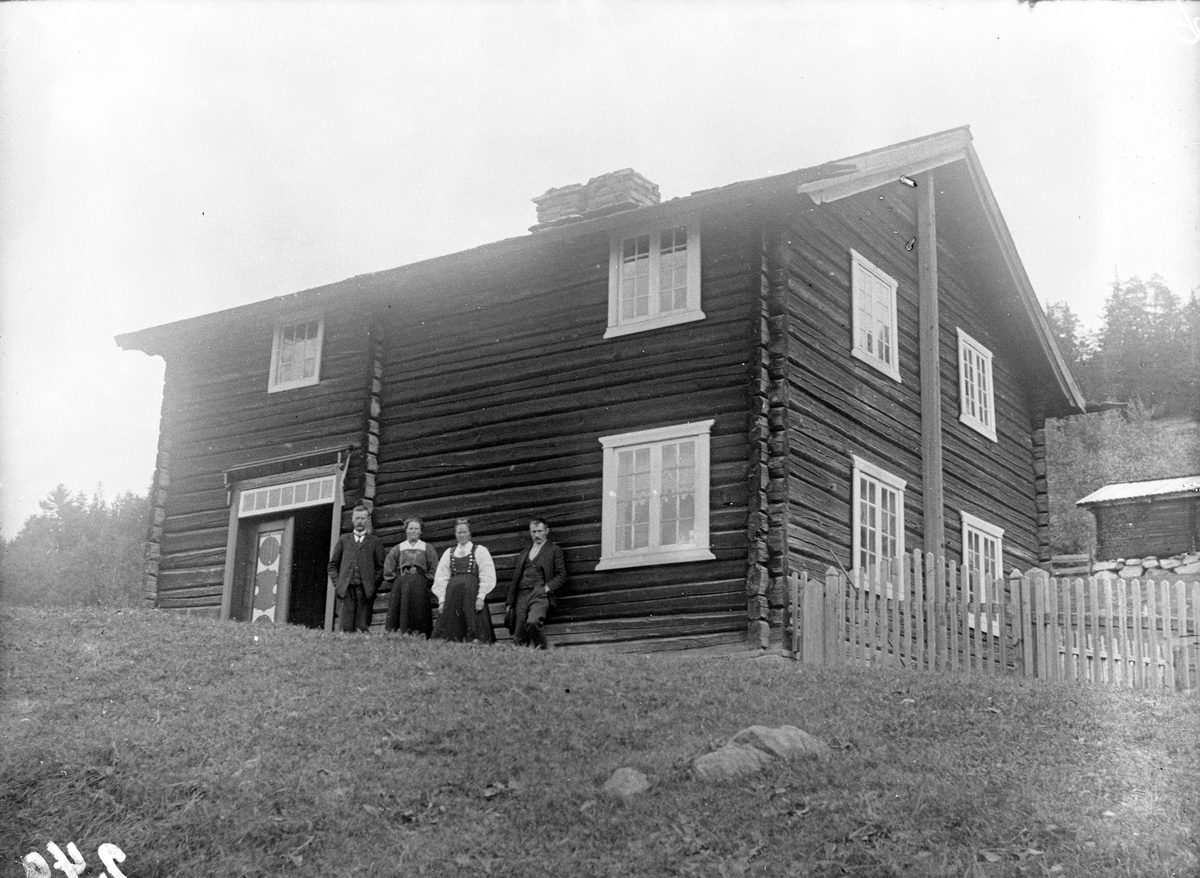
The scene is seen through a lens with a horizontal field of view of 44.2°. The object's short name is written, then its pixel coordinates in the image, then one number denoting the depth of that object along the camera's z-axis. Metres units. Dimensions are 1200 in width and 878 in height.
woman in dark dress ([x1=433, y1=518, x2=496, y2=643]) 18.28
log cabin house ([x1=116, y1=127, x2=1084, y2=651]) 18.33
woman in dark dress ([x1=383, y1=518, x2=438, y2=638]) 18.89
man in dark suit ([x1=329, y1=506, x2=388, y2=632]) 19.81
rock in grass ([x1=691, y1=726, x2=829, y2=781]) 11.17
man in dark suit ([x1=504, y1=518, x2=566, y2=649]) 18.52
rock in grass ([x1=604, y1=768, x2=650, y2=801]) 11.02
